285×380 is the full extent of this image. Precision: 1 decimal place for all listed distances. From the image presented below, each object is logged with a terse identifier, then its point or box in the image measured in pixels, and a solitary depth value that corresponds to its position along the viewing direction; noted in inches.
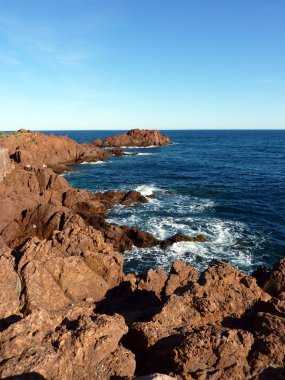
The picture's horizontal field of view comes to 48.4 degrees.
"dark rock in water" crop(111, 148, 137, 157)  4274.1
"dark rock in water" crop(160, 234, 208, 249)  1323.1
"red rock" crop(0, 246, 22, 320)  483.5
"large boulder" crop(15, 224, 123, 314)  552.4
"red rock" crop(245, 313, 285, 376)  386.0
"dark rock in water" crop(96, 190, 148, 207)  1904.5
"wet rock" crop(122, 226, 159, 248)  1321.4
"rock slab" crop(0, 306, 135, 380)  319.6
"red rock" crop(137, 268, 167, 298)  724.1
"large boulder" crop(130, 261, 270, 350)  447.2
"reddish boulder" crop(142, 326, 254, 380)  358.3
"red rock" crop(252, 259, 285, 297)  716.7
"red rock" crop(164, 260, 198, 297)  725.3
